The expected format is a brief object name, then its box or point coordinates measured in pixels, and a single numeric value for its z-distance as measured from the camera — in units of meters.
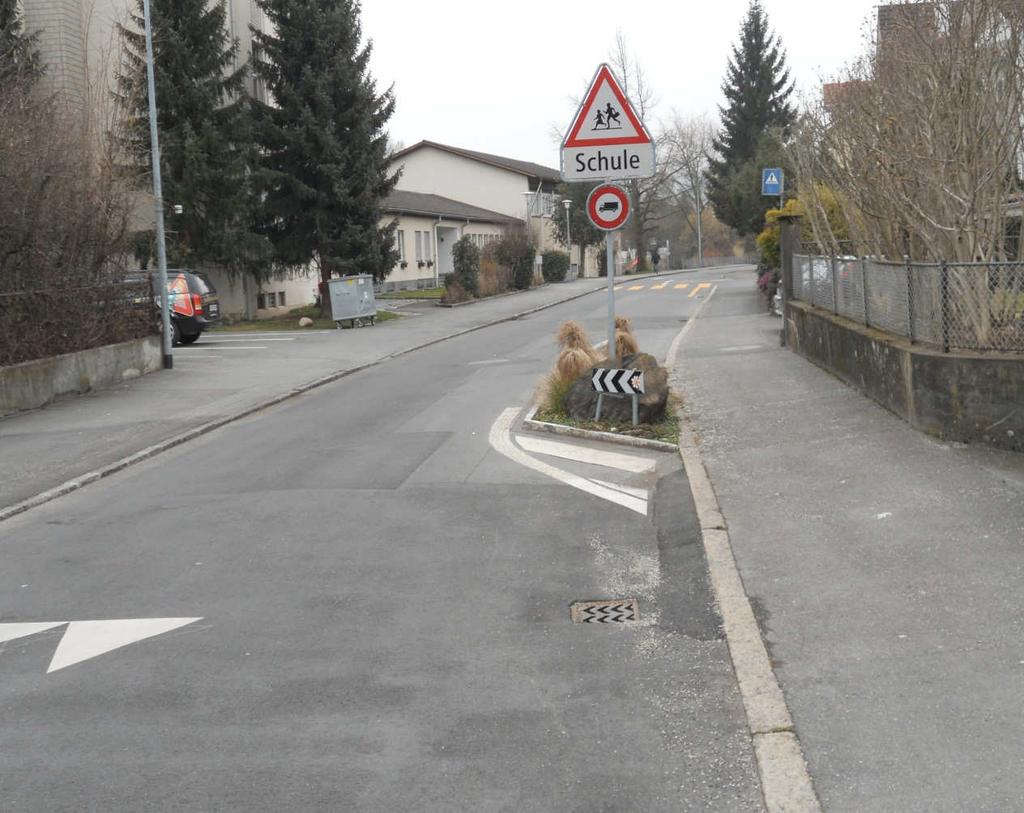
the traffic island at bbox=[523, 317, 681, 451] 12.05
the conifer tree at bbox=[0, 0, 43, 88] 25.50
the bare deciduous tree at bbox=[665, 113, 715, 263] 93.62
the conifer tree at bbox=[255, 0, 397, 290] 33.00
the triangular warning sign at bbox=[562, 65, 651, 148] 12.03
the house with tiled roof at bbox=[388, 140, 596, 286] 69.38
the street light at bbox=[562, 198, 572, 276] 64.12
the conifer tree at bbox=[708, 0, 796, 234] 71.25
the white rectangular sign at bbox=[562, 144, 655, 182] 12.10
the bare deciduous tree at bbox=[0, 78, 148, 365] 16.89
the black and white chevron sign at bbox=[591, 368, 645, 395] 12.02
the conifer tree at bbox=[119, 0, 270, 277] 30.86
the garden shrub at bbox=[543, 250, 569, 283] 59.19
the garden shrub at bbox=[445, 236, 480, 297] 42.75
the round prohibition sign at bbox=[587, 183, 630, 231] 12.14
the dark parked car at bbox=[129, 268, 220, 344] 27.48
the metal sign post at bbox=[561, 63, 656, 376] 12.06
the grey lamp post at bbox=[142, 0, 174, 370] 21.47
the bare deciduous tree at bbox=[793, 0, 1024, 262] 11.35
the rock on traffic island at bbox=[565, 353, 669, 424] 12.43
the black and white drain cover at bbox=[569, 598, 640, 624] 6.36
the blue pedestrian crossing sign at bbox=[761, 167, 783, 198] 25.45
